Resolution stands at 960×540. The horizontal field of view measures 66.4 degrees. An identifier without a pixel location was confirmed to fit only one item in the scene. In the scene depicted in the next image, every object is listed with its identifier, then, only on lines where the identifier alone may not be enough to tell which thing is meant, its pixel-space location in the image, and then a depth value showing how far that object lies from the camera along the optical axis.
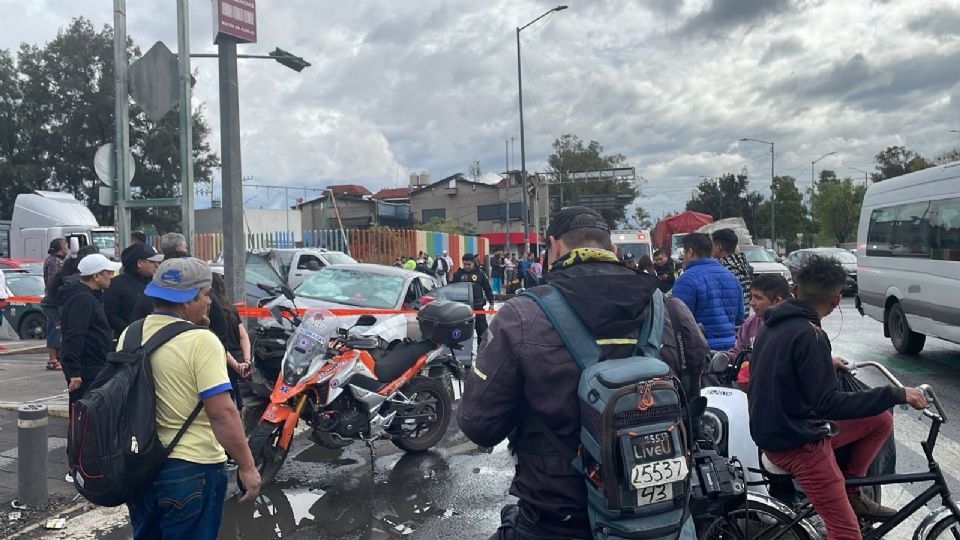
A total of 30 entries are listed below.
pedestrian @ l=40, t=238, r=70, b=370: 9.26
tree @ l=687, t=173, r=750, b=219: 72.31
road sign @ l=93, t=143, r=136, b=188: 8.18
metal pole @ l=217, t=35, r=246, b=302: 7.95
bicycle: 3.33
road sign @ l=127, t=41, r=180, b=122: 7.94
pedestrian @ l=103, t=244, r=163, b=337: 5.84
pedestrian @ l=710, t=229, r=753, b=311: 6.37
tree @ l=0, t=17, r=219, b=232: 38.41
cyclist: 3.12
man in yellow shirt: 2.97
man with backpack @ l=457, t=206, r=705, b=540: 2.22
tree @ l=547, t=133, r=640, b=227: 81.18
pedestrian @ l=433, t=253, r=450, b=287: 23.17
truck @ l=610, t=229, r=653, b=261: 27.50
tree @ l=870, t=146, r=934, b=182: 50.50
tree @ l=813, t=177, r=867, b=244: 50.28
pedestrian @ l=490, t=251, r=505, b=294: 27.92
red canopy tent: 29.50
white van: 9.28
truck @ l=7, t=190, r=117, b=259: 21.94
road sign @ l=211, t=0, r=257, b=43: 7.66
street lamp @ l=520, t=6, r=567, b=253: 29.79
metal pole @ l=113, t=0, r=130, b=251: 8.20
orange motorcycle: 5.57
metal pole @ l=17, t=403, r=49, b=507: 4.99
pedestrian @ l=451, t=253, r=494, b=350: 13.97
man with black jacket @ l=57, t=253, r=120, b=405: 5.27
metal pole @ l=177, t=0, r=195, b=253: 7.92
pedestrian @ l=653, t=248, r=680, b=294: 11.45
